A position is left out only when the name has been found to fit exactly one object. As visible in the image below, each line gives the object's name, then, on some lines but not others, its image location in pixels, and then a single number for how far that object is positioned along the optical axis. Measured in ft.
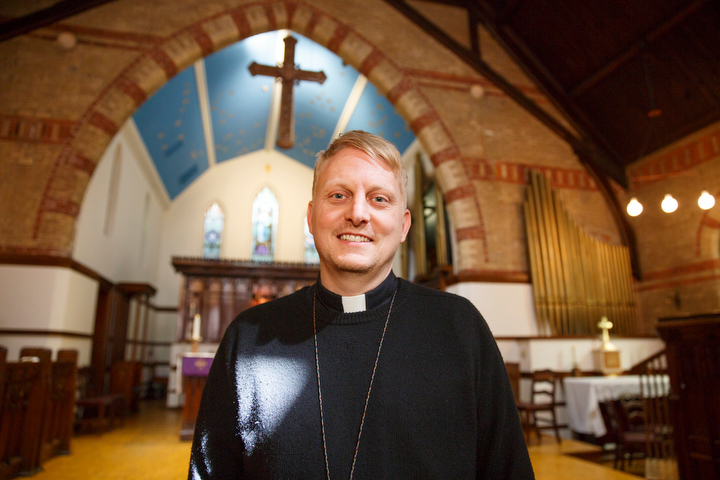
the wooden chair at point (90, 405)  20.93
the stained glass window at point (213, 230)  49.57
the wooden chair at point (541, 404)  19.42
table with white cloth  19.19
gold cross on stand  22.81
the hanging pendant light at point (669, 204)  17.63
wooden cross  22.48
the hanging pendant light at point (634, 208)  18.52
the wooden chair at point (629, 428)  16.69
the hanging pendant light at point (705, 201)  17.34
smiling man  3.41
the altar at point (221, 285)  36.47
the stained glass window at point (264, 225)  50.11
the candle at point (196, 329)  21.57
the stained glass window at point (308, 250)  51.03
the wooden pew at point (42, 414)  13.79
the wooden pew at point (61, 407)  15.48
